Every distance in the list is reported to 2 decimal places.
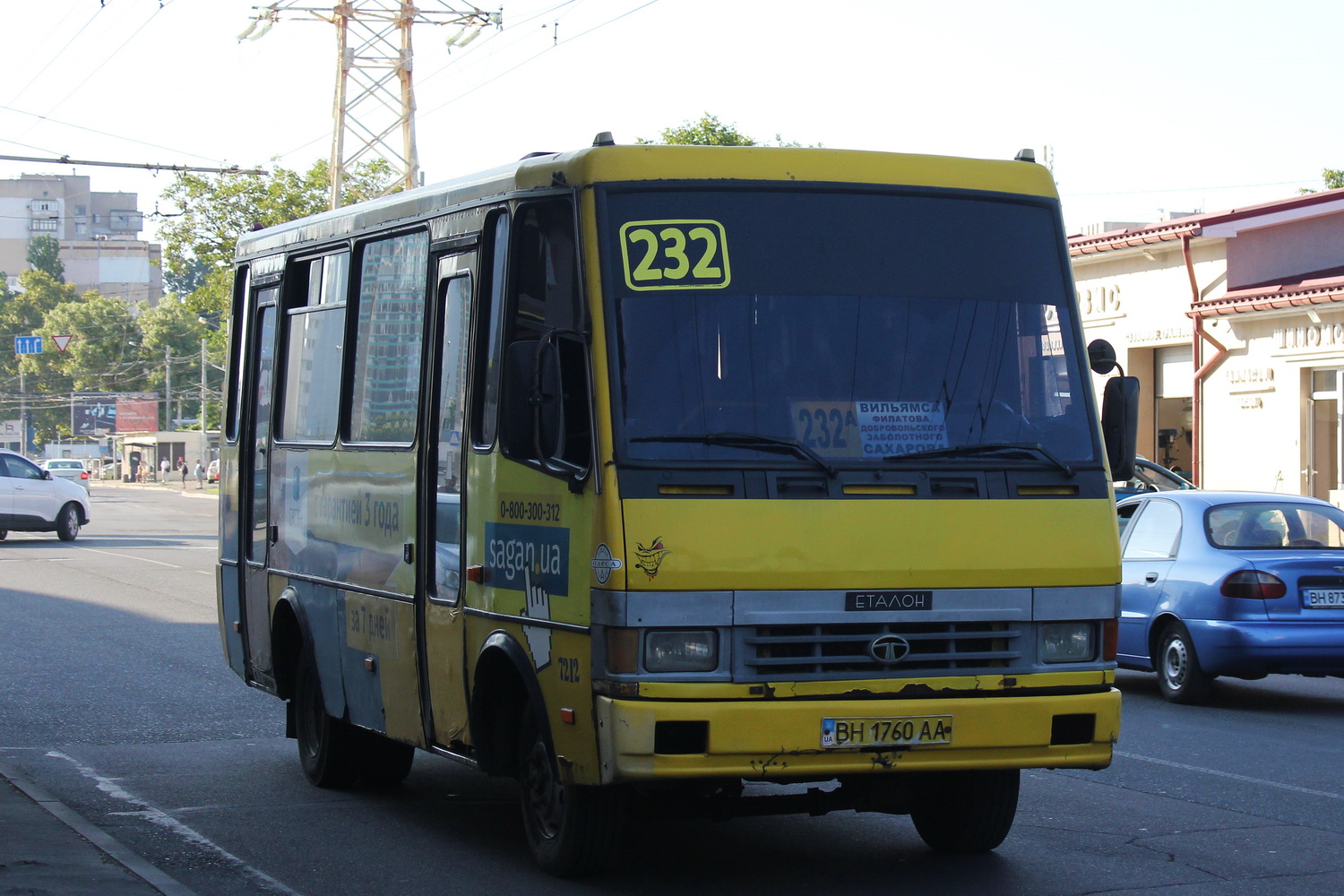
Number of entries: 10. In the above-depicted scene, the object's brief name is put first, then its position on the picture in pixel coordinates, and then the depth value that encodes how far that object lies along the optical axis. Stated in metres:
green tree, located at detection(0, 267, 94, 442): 137.62
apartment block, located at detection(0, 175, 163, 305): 176.25
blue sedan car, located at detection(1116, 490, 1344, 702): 12.49
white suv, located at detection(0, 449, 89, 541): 34.44
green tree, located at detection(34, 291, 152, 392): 133.50
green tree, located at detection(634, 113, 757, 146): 47.31
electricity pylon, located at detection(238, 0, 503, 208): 34.25
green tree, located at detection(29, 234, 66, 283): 160.62
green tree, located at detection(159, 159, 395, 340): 57.91
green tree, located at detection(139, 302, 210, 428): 131.88
